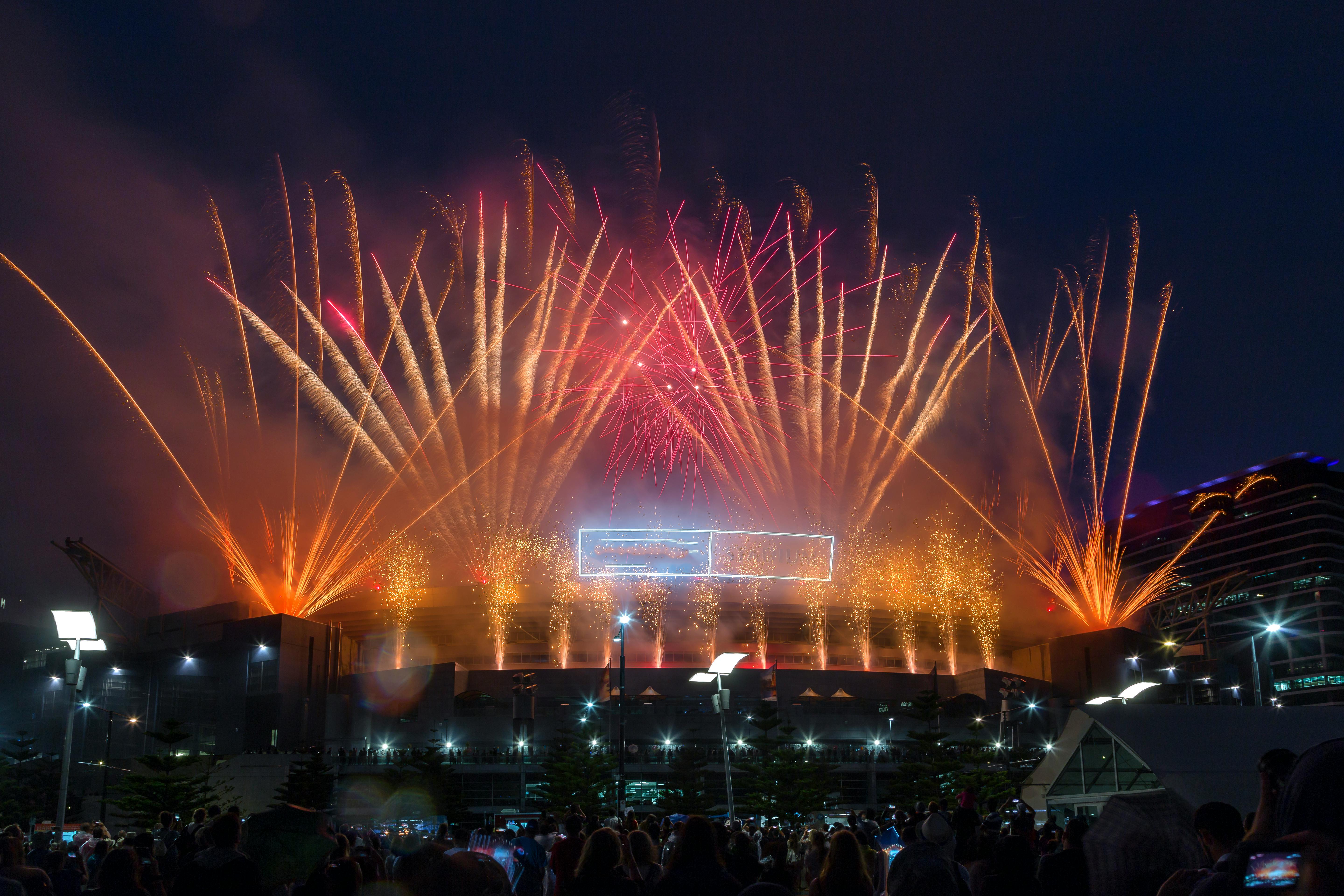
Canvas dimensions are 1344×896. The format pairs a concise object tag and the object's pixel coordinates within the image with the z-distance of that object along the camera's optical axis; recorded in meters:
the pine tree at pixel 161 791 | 45.97
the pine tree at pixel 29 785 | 57.00
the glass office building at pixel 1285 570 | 138.75
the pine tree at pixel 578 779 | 49.59
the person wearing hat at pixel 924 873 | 6.07
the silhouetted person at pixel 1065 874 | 7.33
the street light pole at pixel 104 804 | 43.22
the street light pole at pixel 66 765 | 21.97
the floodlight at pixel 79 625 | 25.98
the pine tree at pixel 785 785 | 47.41
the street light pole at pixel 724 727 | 27.16
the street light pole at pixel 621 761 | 29.95
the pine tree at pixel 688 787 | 48.22
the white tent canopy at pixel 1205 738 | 22.39
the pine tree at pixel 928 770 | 48.78
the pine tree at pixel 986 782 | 44.62
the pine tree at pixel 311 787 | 51.09
